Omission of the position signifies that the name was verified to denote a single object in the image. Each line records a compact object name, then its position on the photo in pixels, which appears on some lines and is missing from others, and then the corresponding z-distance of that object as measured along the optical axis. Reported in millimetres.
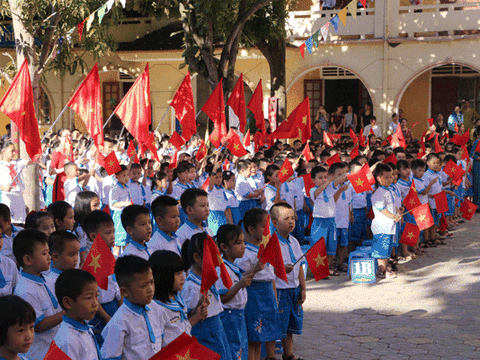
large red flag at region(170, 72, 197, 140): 9297
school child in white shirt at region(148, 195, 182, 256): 4828
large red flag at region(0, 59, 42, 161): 6699
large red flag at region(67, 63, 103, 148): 7586
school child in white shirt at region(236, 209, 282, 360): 4805
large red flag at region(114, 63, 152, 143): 8117
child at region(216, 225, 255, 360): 4402
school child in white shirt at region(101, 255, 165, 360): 3316
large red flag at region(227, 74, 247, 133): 10438
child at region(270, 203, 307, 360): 5215
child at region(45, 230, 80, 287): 4109
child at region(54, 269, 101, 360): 3162
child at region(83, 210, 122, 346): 4254
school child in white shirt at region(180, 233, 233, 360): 4028
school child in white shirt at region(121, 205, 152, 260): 4656
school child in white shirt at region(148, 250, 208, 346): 3607
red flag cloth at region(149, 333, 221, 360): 2740
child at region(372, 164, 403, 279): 7812
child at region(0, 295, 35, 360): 2852
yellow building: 17641
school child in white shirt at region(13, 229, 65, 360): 3670
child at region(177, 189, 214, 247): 5215
